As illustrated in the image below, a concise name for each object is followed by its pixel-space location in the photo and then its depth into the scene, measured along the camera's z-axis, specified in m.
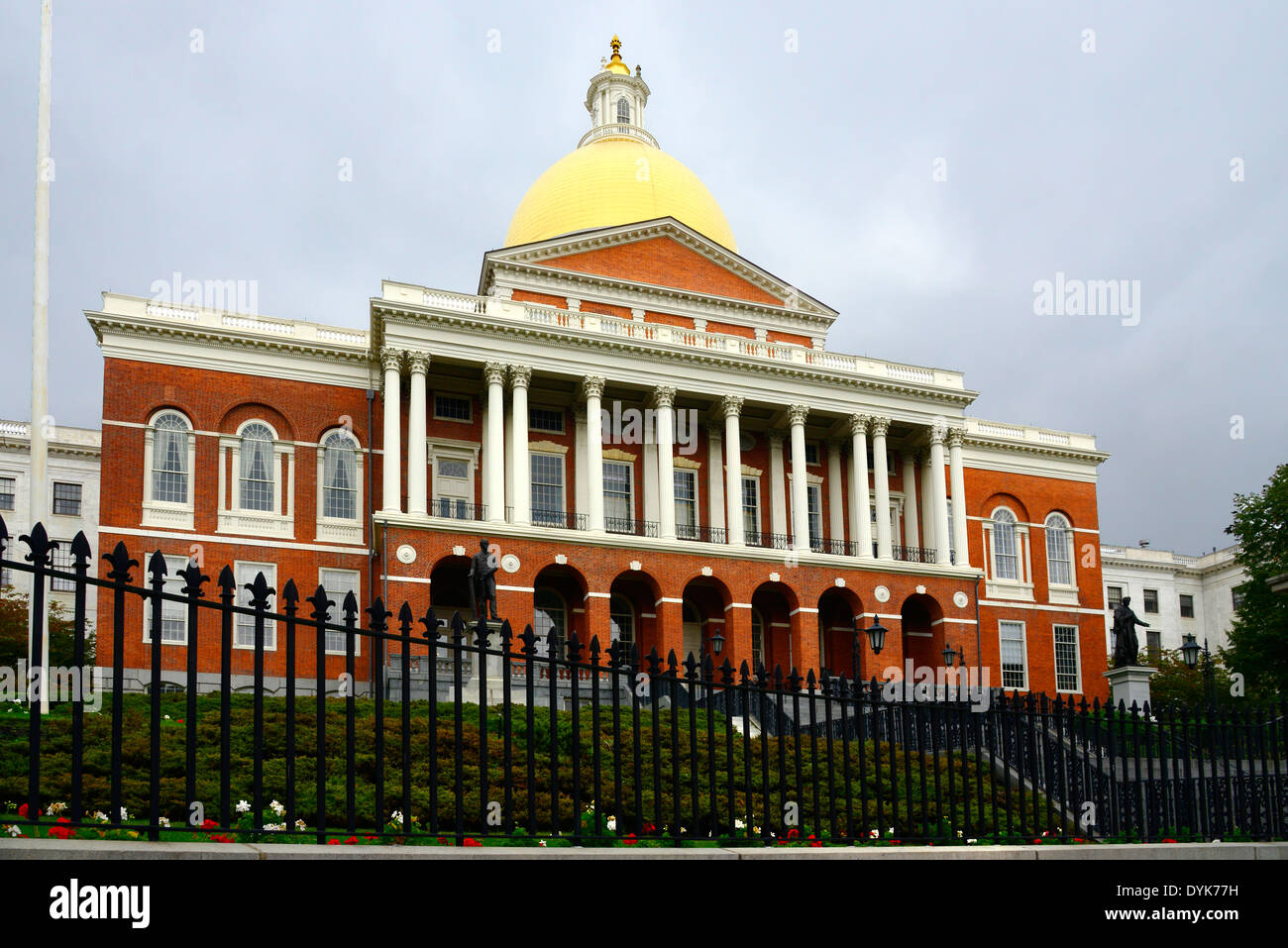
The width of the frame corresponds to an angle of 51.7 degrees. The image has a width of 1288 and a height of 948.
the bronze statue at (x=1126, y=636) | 40.59
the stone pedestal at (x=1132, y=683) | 38.03
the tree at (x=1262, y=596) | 49.94
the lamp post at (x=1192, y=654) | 36.71
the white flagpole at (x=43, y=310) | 22.56
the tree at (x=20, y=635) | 56.72
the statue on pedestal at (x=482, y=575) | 37.72
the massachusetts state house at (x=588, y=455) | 47.06
